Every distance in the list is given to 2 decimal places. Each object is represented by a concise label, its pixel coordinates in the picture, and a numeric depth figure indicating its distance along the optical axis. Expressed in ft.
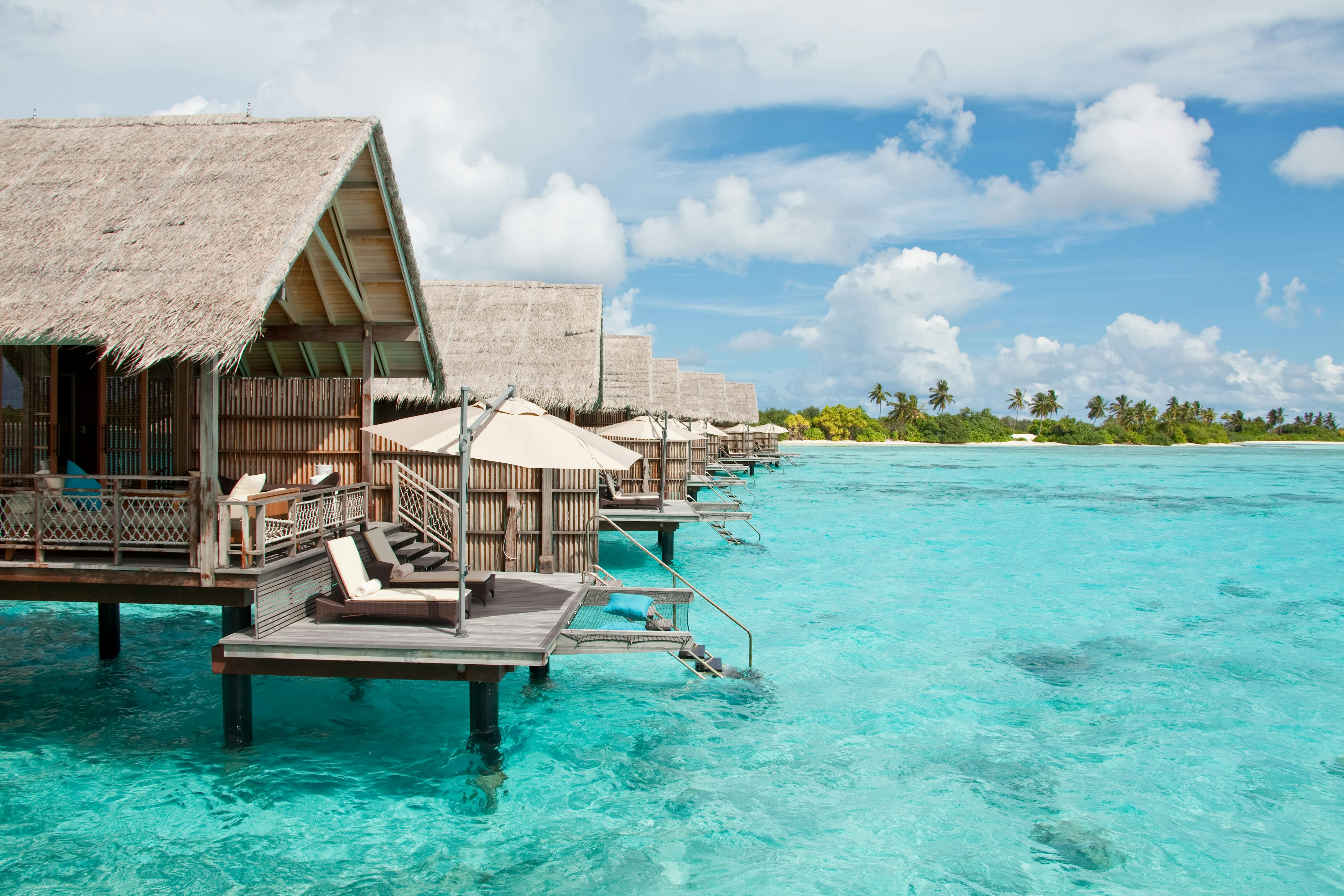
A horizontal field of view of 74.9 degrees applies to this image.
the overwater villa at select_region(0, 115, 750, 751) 24.59
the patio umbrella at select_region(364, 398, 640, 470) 26.96
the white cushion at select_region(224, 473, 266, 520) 31.58
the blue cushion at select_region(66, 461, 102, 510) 28.55
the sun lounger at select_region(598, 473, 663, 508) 63.36
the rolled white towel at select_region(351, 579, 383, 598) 27.30
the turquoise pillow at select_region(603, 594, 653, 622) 31.60
